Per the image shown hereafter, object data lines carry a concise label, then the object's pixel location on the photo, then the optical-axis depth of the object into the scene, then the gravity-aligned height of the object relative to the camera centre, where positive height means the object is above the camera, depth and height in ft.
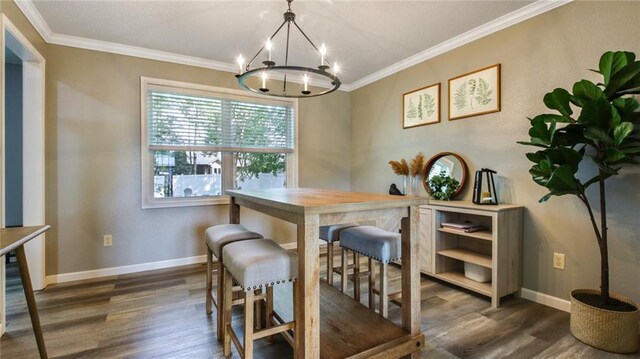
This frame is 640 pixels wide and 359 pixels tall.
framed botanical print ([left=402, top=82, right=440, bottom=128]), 10.69 +2.75
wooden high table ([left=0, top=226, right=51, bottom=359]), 4.97 -1.69
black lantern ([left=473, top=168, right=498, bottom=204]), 8.61 -0.30
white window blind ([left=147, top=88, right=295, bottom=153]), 10.94 +2.20
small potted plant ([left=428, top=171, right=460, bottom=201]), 9.61 -0.25
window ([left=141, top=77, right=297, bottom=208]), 10.88 +1.41
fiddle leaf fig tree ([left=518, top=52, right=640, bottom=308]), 5.51 +0.95
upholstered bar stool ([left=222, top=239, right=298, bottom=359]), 4.59 -1.52
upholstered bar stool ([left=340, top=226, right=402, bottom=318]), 5.91 -1.47
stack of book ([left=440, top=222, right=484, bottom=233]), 8.49 -1.41
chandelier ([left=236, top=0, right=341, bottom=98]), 11.44 +4.33
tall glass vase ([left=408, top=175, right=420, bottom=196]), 11.47 -0.26
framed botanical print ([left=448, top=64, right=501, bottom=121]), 8.85 +2.73
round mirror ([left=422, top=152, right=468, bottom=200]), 9.66 +0.23
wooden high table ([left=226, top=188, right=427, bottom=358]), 4.49 -1.78
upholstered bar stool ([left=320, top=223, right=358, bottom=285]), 7.38 -1.50
